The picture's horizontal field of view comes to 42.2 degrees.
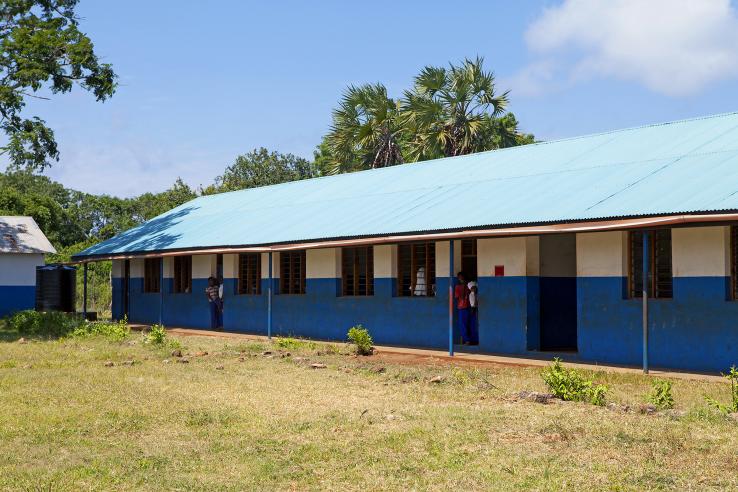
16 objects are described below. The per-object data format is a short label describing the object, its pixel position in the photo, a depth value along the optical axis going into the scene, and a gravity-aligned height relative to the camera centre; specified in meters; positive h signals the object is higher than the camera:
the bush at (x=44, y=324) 24.66 -1.36
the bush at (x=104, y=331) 22.47 -1.38
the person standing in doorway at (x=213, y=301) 27.16 -0.75
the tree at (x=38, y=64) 25.55 +5.73
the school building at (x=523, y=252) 15.20 +0.48
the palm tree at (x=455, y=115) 32.53 +5.52
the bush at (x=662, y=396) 11.09 -1.43
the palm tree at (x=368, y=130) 35.66 +5.42
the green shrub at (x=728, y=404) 10.51 -1.46
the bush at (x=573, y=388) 11.52 -1.40
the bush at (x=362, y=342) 18.72 -1.32
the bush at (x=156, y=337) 20.70 -1.36
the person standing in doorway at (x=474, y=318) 19.58 -0.91
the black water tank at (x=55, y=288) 35.09 -0.49
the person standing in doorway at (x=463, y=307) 19.73 -0.67
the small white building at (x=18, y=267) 35.91 +0.30
